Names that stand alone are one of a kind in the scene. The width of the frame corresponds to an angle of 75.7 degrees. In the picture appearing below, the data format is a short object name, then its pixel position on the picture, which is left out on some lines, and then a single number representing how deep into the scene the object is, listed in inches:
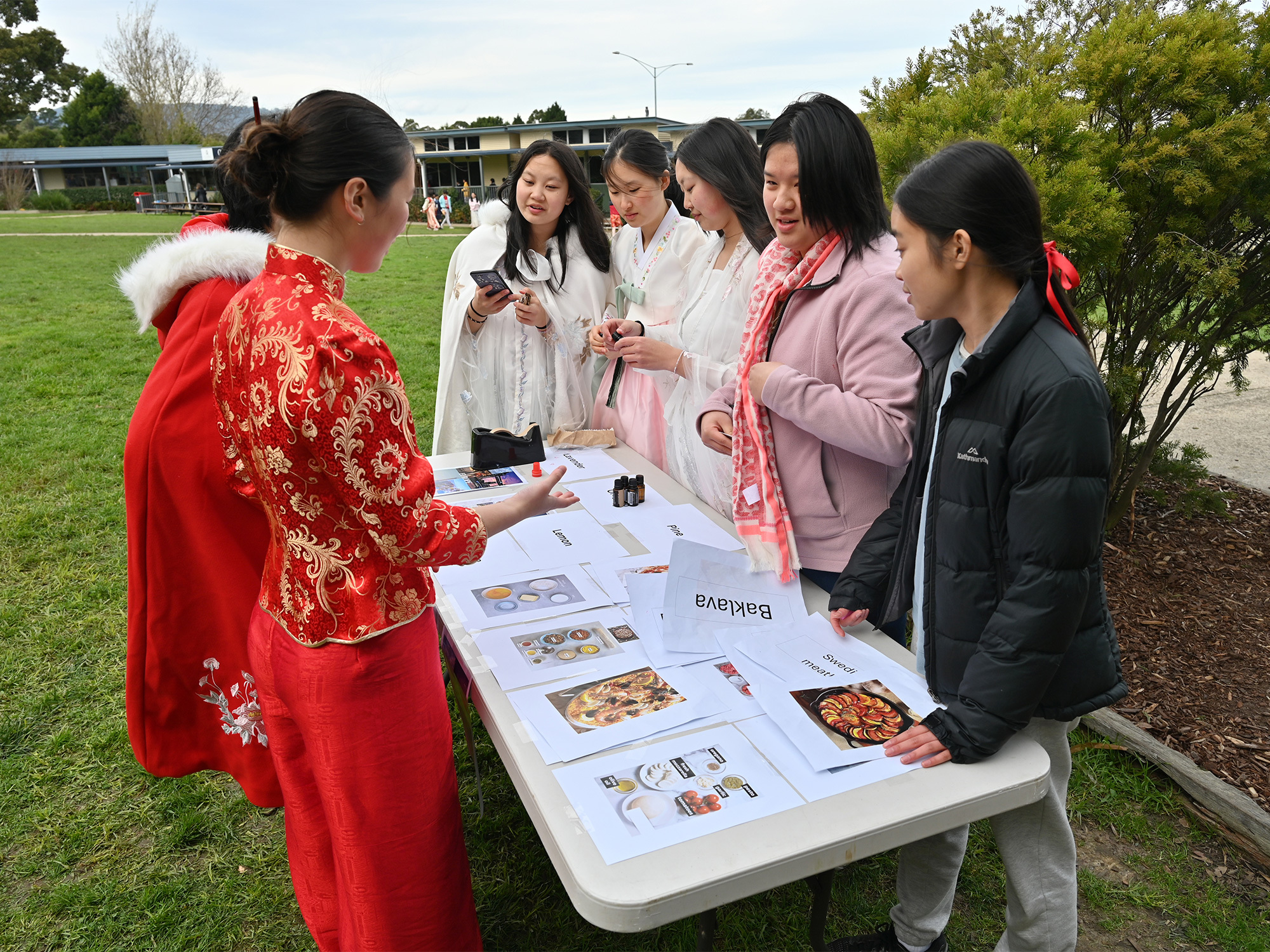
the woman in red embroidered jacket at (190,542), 66.3
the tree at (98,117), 1792.6
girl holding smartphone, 124.3
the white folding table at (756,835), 42.9
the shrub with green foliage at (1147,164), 113.7
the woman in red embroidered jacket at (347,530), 47.7
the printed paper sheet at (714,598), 66.6
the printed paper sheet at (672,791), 46.6
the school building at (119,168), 1480.1
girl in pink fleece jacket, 68.2
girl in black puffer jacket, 48.9
